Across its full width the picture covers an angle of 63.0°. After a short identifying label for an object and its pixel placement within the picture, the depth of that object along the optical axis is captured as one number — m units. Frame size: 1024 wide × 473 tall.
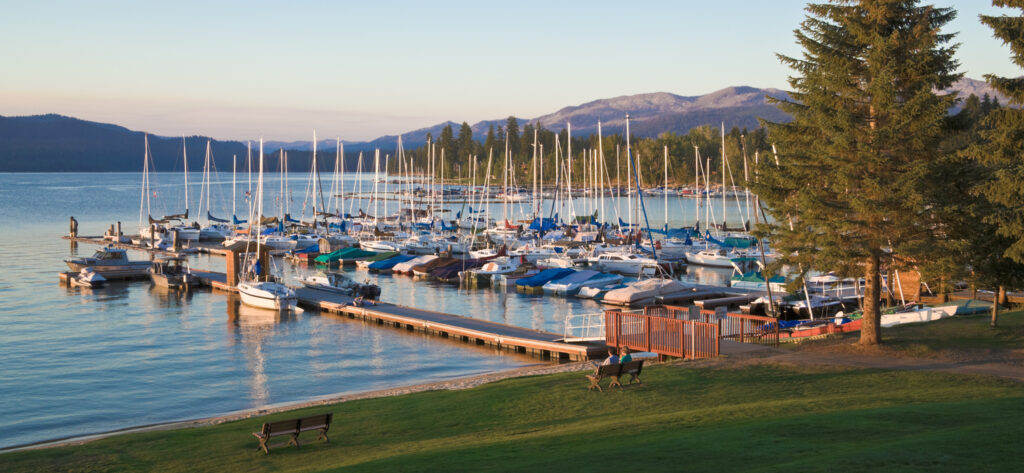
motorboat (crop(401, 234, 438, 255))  72.72
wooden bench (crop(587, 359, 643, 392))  19.80
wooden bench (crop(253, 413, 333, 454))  16.03
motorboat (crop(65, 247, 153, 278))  58.69
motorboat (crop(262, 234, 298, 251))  75.99
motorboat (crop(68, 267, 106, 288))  55.66
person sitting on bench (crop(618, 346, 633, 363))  21.81
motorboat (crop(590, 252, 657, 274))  59.11
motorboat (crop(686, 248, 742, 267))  66.56
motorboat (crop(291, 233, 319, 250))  77.44
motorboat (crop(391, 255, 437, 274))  63.47
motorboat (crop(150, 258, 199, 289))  55.25
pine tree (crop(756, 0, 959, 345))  22.30
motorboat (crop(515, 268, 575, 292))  54.28
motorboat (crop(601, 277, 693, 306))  46.78
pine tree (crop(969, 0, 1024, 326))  20.00
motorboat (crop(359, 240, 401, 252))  73.38
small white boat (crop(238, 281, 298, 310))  45.62
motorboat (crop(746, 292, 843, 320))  38.09
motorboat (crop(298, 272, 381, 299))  48.00
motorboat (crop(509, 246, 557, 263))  63.81
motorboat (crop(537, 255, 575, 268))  60.79
